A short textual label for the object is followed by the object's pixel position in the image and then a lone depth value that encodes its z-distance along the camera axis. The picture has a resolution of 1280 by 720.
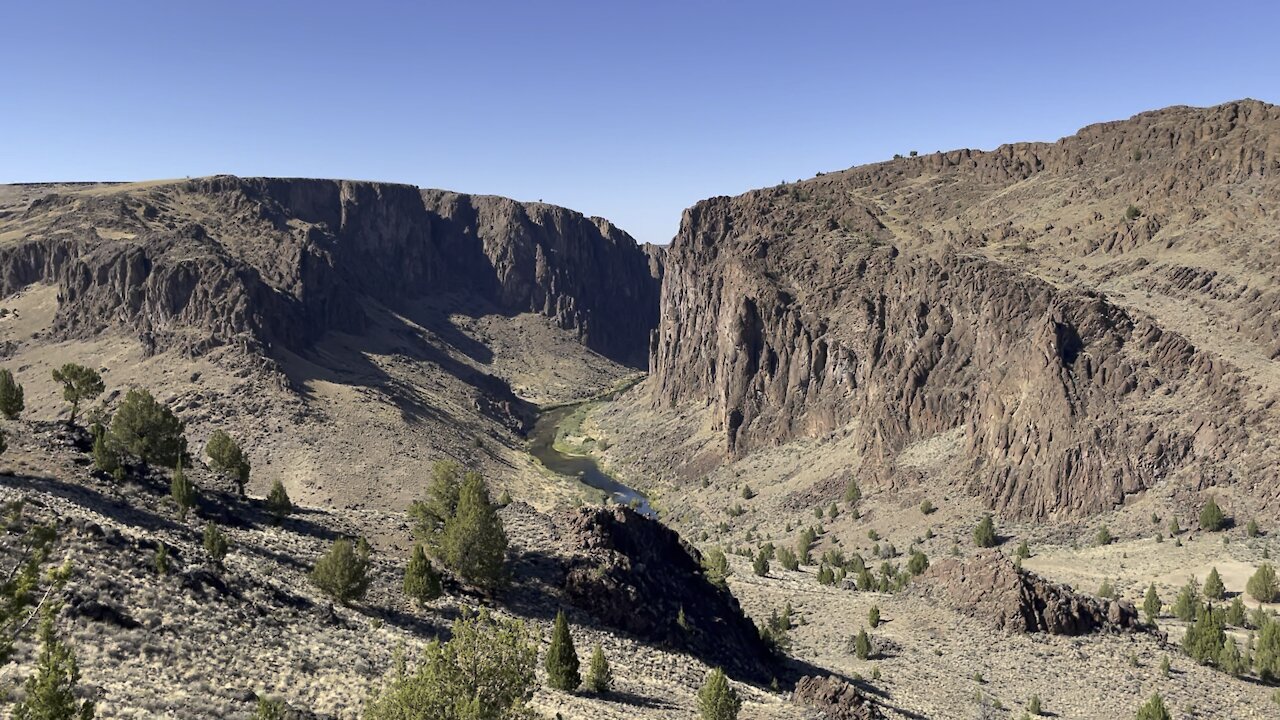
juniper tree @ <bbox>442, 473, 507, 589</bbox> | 37.84
